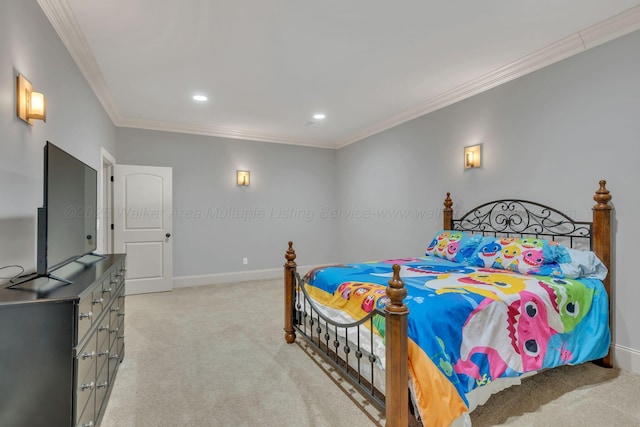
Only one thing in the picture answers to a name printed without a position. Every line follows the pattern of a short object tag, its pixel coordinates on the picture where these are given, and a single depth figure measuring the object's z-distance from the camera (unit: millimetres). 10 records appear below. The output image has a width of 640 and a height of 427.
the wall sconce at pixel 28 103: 1767
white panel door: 4668
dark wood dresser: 1255
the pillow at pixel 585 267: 2439
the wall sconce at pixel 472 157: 3605
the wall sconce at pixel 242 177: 5531
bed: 1629
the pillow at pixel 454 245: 3156
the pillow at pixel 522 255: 2523
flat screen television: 1526
